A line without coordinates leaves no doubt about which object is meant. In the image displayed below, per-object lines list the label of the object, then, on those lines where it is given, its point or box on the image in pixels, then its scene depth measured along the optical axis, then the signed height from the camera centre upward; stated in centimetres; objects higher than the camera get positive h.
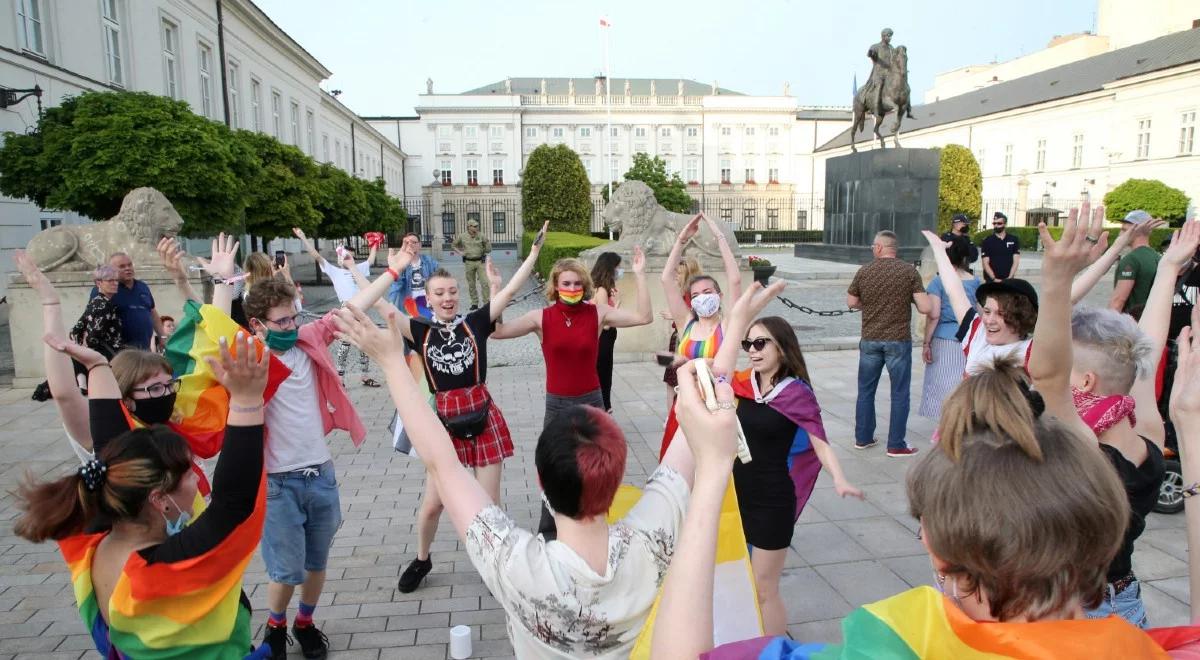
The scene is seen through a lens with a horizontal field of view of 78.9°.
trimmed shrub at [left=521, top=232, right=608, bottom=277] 1877 -19
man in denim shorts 323 -103
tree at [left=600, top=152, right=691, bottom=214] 5569 +434
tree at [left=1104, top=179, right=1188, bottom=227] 3356 +161
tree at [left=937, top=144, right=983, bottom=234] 3991 +286
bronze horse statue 1981 +388
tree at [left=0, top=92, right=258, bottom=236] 1273 +158
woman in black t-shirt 385 -79
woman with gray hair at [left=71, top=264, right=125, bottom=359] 602 -64
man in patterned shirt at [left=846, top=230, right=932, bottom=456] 602 -78
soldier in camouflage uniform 1592 -31
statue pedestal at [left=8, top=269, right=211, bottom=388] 887 -79
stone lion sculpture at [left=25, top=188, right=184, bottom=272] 896 +9
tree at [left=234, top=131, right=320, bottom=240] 2114 +149
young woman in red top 443 -56
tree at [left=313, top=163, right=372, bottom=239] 2642 +128
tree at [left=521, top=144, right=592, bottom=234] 3616 +252
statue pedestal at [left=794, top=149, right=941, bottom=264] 1853 +102
